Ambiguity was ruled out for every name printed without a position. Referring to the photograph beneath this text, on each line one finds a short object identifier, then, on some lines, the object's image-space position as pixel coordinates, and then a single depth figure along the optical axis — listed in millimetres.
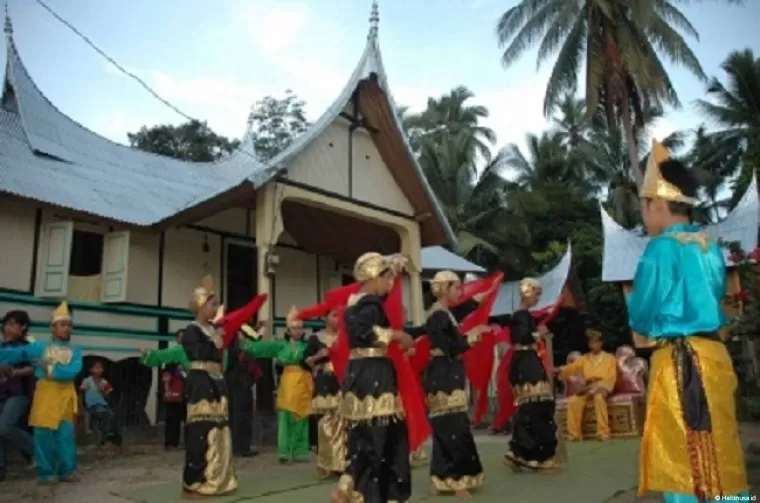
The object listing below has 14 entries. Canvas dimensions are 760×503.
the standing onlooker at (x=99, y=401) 9246
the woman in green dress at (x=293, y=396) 7887
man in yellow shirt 10039
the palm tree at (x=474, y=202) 24078
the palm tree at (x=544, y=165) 27750
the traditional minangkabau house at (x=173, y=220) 10156
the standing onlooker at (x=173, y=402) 9359
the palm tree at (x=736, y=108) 24698
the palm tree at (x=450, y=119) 32656
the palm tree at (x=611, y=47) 18969
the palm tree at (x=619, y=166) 25047
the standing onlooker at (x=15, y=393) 6457
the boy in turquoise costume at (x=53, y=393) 6238
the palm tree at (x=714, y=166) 26047
